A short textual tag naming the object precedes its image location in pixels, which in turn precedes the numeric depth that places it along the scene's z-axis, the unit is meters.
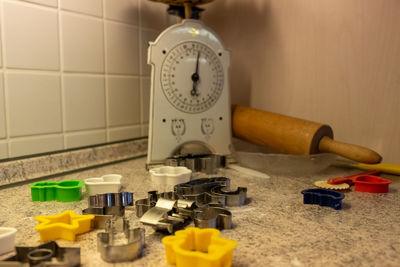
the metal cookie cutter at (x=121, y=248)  0.38
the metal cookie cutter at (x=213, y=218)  0.45
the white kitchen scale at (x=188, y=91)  0.80
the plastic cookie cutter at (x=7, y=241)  0.39
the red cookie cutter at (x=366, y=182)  0.64
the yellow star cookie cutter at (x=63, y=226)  0.43
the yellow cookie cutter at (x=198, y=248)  0.35
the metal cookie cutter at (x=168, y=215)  0.45
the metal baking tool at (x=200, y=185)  0.60
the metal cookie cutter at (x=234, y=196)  0.57
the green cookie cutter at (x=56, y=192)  0.58
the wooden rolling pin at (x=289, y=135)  0.72
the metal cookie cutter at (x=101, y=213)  0.47
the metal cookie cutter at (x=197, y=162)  0.78
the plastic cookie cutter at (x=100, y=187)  0.61
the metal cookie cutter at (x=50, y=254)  0.36
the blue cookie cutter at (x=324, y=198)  0.55
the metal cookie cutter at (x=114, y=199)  0.56
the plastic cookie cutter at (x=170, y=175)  0.69
